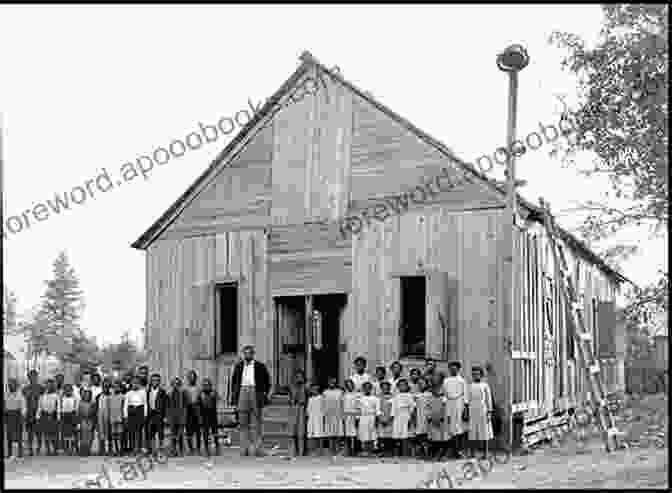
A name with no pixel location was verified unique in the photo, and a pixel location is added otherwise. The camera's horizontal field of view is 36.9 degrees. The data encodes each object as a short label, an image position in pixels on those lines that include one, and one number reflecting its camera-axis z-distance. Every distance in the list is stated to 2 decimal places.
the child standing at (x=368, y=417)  15.69
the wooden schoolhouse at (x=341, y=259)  16.58
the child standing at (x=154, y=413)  17.02
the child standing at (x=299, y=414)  16.58
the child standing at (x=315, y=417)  16.41
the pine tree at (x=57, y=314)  70.56
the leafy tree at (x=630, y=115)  20.66
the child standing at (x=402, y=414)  15.48
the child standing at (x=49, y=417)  17.89
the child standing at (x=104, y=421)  17.41
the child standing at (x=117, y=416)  17.28
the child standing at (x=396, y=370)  16.44
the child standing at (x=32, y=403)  18.16
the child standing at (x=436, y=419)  15.26
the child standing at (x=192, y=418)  16.91
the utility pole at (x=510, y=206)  15.73
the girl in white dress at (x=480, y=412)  15.34
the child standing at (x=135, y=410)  17.14
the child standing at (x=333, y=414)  16.28
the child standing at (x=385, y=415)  15.62
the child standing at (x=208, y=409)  16.88
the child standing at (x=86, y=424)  17.53
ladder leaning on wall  15.97
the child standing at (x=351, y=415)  15.93
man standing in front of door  16.59
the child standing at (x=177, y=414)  16.77
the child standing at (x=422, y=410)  15.33
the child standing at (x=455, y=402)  15.24
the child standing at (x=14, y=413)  17.80
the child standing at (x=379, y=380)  16.31
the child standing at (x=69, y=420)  17.78
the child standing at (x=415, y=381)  15.80
